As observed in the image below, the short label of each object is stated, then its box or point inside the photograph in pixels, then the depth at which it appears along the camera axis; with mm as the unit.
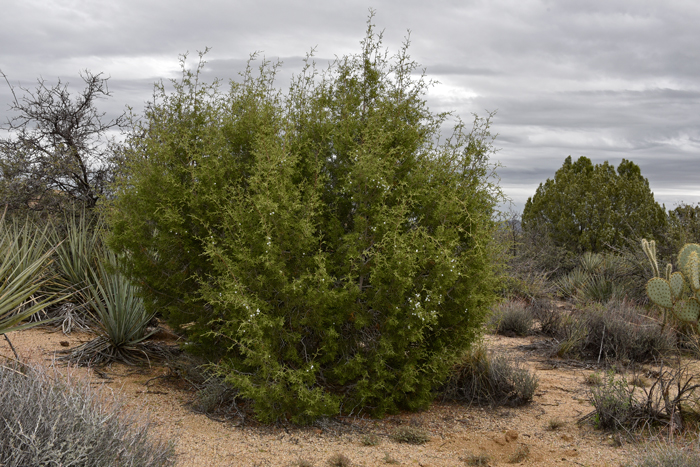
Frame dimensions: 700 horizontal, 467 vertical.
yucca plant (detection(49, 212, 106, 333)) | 8352
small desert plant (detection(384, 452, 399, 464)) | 4512
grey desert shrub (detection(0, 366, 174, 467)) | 2996
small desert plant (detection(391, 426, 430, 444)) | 5012
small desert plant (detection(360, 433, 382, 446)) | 4883
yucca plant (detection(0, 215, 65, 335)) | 5012
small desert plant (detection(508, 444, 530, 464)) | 4625
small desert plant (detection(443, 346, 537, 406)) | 6137
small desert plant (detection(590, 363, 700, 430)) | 5146
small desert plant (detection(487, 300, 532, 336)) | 10188
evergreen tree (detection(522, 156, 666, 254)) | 16984
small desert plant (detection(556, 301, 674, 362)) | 8125
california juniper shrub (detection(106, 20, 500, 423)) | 5113
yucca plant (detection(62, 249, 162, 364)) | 6797
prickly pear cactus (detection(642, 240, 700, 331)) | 6984
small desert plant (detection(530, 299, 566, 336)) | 9875
